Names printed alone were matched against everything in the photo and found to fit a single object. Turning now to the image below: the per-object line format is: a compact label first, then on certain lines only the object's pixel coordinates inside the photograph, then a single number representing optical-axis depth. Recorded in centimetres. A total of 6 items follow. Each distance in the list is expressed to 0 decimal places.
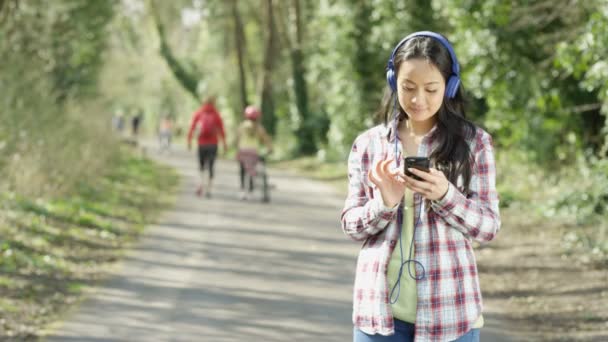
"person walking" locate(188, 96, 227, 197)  1716
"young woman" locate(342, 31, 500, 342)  302
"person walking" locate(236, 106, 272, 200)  1589
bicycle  1656
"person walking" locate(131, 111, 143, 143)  4632
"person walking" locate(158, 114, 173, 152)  4014
